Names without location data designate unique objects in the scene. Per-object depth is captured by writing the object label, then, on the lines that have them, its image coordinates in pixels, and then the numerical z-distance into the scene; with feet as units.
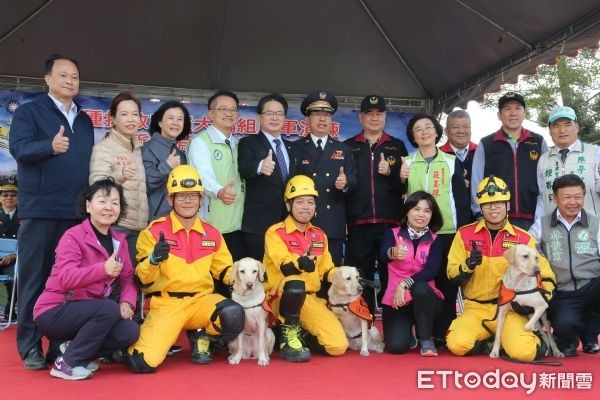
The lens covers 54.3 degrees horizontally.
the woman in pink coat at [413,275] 15.89
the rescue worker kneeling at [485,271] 15.30
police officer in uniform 17.52
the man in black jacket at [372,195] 18.21
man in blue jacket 13.50
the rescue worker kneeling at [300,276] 14.98
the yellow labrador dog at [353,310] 15.74
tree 91.20
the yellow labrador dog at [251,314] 14.49
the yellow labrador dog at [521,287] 14.69
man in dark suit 17.35
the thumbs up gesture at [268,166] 16.75
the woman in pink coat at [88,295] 12.49
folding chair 20.33
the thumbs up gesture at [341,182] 17.20
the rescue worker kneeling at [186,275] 14.05
